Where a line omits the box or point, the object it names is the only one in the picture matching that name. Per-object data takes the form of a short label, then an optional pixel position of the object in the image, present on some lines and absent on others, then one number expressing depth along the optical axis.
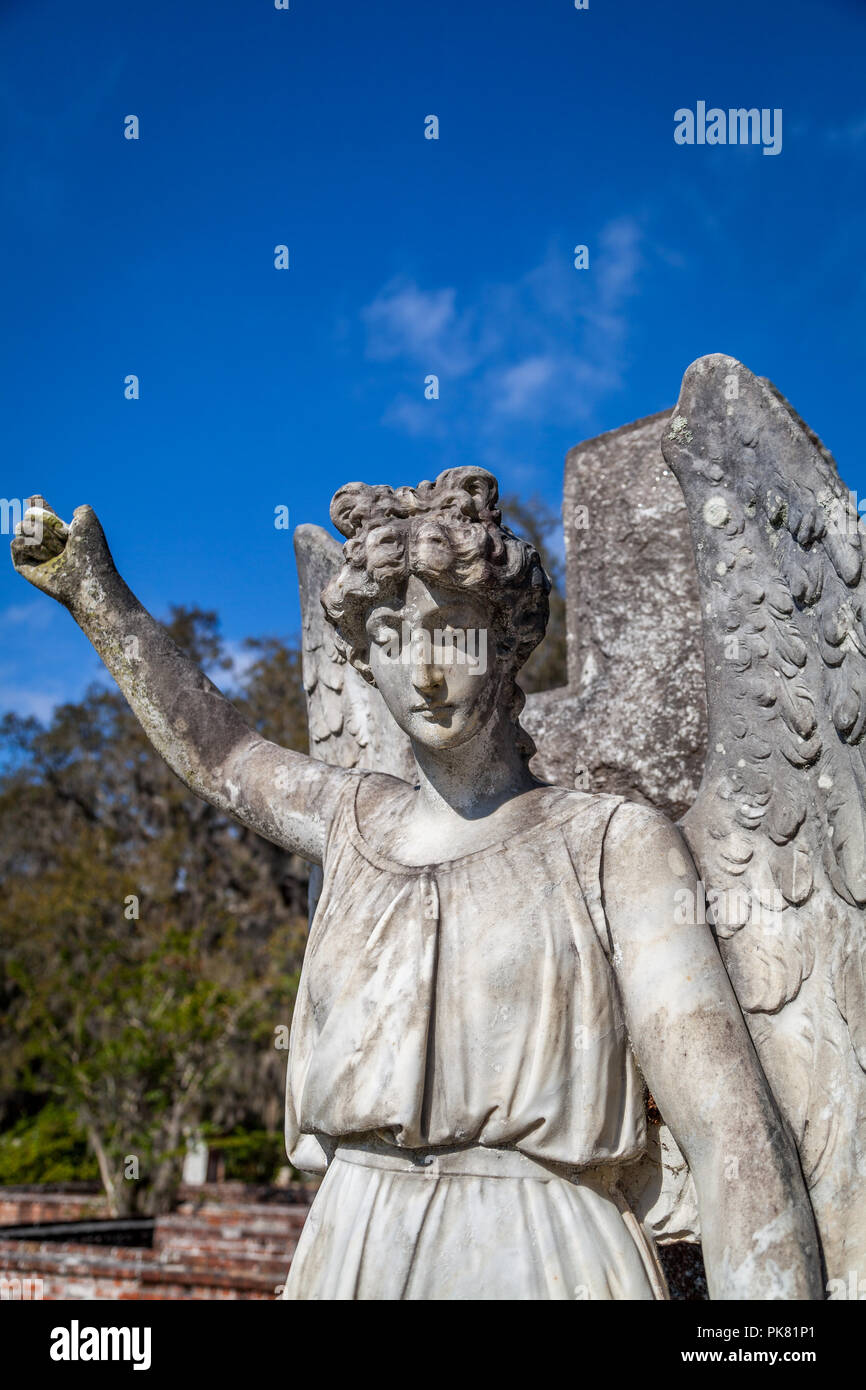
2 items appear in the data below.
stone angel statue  1.88
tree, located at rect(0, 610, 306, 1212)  16.14
